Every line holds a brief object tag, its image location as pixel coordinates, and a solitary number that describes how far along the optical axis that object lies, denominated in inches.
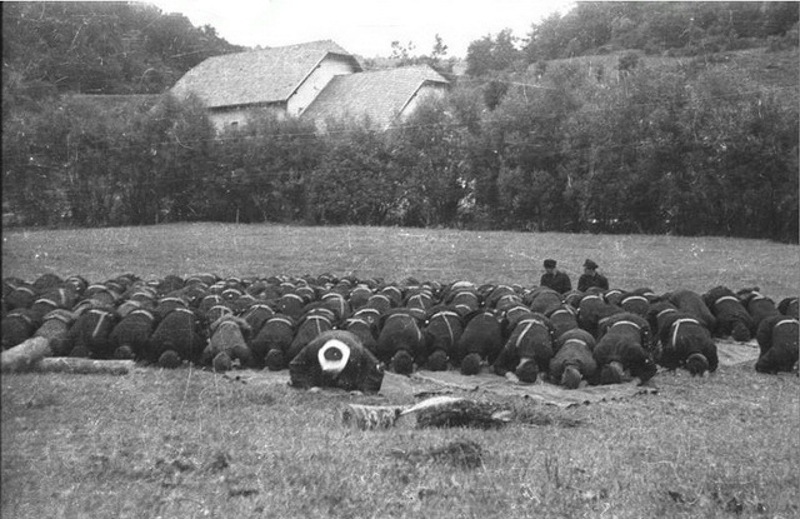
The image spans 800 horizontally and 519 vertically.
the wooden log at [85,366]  422.6
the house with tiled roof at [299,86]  1857.8
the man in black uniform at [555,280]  709.9
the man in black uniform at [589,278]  695.1
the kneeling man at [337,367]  399.2
